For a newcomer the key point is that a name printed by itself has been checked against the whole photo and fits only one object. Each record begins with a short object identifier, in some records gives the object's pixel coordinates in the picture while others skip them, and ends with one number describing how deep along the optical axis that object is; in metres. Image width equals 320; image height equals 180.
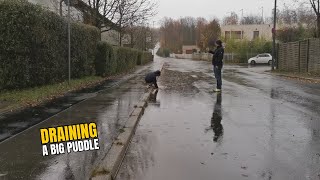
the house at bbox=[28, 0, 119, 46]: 29.91
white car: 51.94
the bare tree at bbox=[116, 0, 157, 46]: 31.68
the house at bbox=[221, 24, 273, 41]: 89.62
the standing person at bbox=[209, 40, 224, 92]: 15.08
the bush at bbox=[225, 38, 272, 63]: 59.09
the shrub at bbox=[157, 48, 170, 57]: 126.69
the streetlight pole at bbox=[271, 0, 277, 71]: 31.99
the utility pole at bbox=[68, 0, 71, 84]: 15.89
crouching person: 16.20
